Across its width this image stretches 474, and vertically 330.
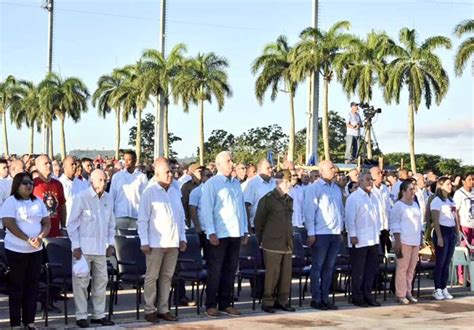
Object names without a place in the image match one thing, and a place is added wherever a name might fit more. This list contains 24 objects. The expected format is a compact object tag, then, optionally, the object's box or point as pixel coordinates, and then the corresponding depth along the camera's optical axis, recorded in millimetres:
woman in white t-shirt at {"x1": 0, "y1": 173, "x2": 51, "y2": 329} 8820
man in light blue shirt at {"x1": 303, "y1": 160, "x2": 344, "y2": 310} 11289
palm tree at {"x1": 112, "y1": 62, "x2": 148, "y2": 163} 59734
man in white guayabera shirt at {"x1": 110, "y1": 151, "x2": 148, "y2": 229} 12922
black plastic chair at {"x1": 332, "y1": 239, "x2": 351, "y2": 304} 12037
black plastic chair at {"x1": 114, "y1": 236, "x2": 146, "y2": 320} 10075
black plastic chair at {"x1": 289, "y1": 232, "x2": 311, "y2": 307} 11734
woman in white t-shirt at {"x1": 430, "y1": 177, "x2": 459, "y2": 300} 12711
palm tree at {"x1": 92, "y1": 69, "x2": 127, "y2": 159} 62219
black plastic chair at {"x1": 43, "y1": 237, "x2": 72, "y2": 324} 9480
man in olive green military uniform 10766
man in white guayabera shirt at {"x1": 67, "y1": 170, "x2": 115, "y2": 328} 9211
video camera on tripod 28709
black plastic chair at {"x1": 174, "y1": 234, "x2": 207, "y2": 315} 10453
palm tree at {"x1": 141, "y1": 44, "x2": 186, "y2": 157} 49375
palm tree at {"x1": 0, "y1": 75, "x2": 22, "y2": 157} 71438
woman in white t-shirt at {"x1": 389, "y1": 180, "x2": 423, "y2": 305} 12102
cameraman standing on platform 27484
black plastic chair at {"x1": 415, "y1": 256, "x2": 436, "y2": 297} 12641
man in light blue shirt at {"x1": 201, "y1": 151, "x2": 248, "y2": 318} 10367
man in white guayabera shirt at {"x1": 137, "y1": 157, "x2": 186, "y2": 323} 9727
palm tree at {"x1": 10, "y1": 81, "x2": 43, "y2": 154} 67312
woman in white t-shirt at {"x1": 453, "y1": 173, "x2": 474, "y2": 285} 13781
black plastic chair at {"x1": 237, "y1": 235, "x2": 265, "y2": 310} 11227
